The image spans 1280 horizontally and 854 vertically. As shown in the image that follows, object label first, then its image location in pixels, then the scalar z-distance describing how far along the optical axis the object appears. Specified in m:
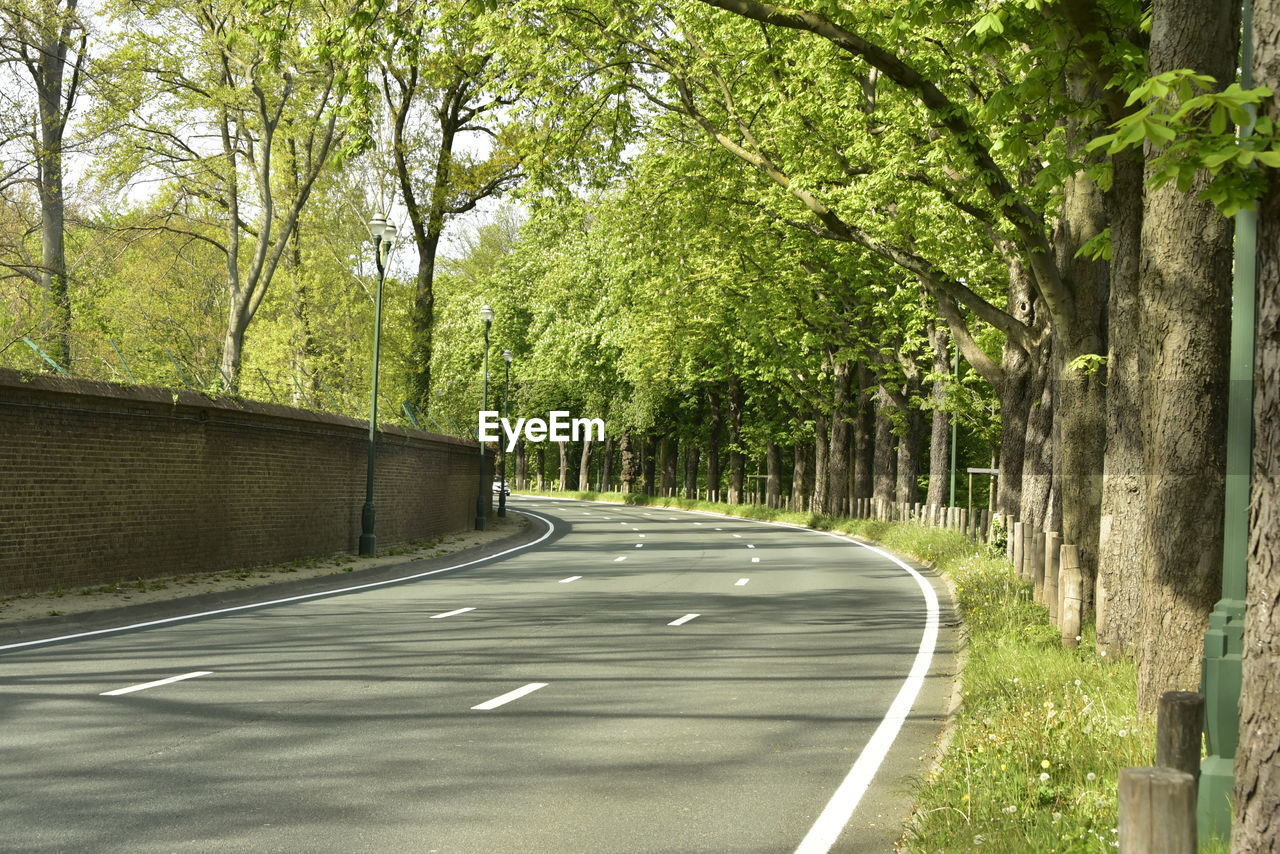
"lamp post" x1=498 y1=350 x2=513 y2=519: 45.55
